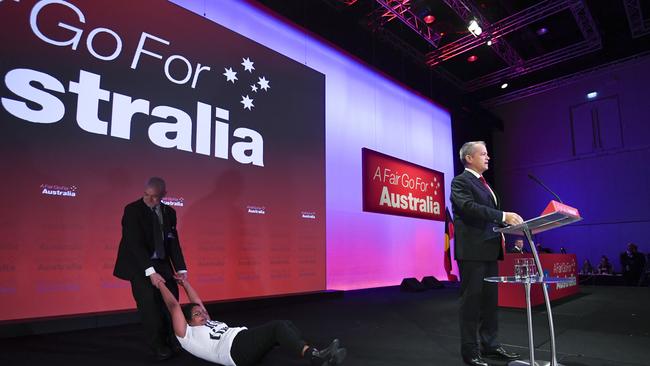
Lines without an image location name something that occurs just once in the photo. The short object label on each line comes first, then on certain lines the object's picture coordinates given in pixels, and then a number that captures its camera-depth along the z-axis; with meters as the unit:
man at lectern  2.50
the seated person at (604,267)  9.94
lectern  1.82
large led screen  3.64
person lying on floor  2.21
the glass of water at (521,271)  1.97
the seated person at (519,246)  7.82
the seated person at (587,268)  10.10
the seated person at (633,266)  9.16
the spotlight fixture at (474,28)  7.65
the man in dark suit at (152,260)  2.70
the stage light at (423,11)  7.38
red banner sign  7.68
